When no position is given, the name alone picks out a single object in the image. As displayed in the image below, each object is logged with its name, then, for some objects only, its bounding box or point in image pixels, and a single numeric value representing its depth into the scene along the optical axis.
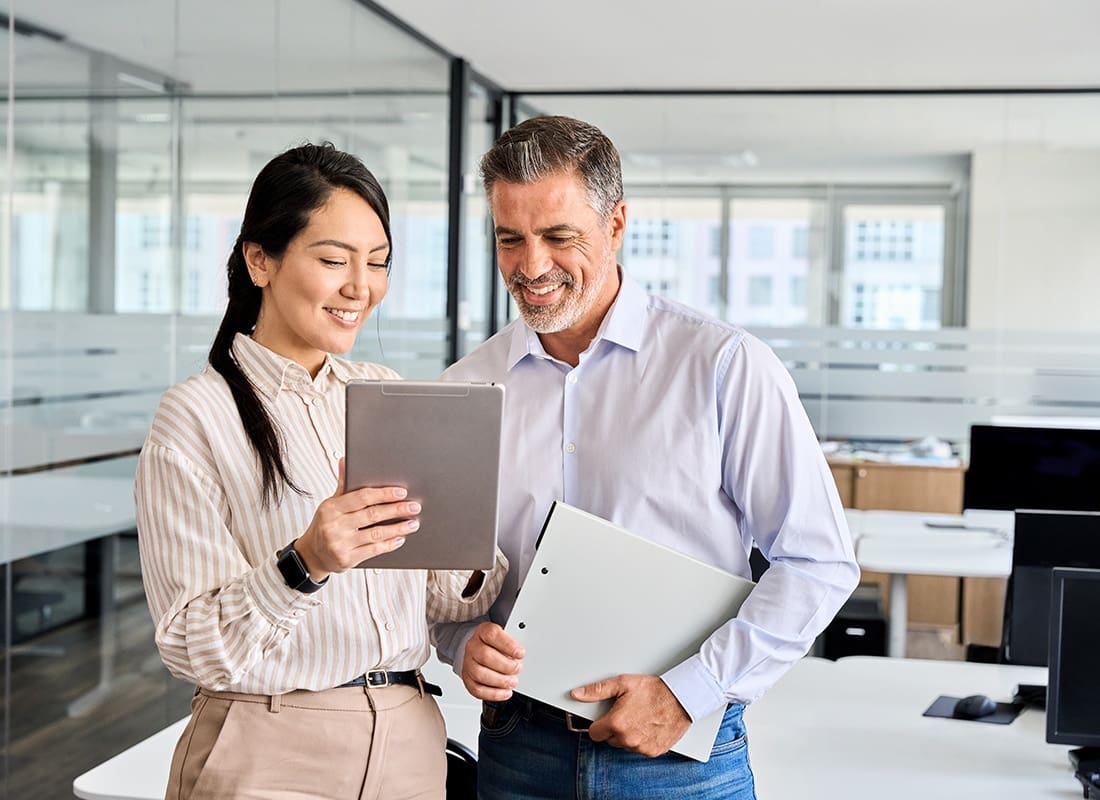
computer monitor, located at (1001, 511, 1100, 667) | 3.01
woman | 1.43
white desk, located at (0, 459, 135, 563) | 3.24
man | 1.69
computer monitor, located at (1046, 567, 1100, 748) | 2.33
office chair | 2.12
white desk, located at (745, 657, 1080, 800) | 2.38
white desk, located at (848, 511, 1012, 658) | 4.70
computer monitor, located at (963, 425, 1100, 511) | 4.65
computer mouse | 2.81
